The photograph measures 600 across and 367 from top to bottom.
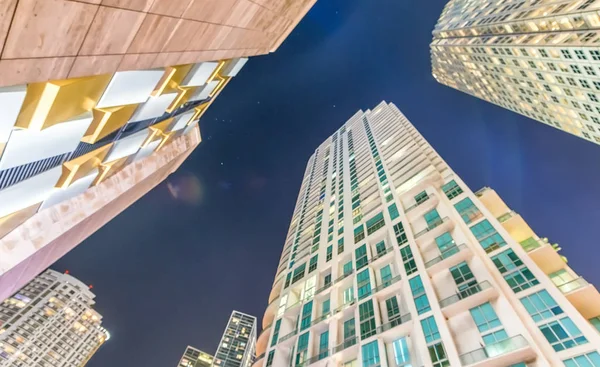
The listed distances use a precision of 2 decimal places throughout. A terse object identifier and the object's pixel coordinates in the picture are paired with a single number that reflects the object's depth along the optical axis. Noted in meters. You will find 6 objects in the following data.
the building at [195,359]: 143.00
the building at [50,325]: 78.06
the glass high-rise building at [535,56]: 44.00
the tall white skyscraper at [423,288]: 17.73
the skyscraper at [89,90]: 5.31
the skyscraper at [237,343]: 135.75
